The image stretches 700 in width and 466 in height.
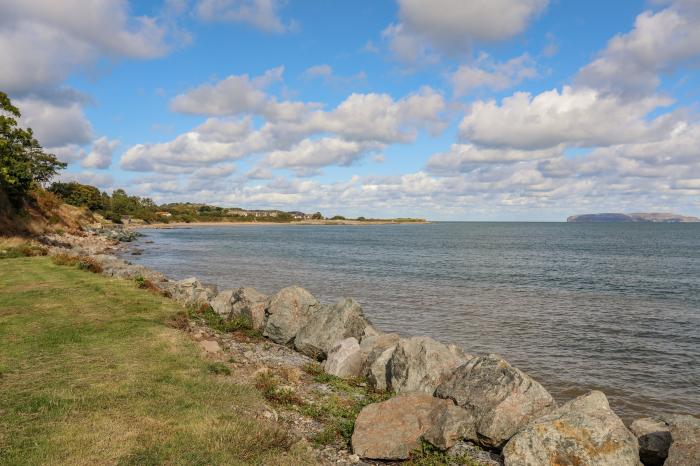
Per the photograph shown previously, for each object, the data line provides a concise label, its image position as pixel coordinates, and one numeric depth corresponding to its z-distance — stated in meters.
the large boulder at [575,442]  9.14
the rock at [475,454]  10.19
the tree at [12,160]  47.88
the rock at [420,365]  13.77
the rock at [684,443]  8.95
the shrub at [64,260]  34.47
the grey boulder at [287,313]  19.97
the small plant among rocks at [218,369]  14.15
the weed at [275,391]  12.62
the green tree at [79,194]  144.44
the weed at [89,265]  33.28
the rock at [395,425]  10.11
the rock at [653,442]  10.34
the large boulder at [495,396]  10.79
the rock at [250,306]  21.47
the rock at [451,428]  10.39
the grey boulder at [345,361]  15.75
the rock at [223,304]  23.50
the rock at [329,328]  18.53
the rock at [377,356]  14.83
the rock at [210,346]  16.79
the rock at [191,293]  25.50
